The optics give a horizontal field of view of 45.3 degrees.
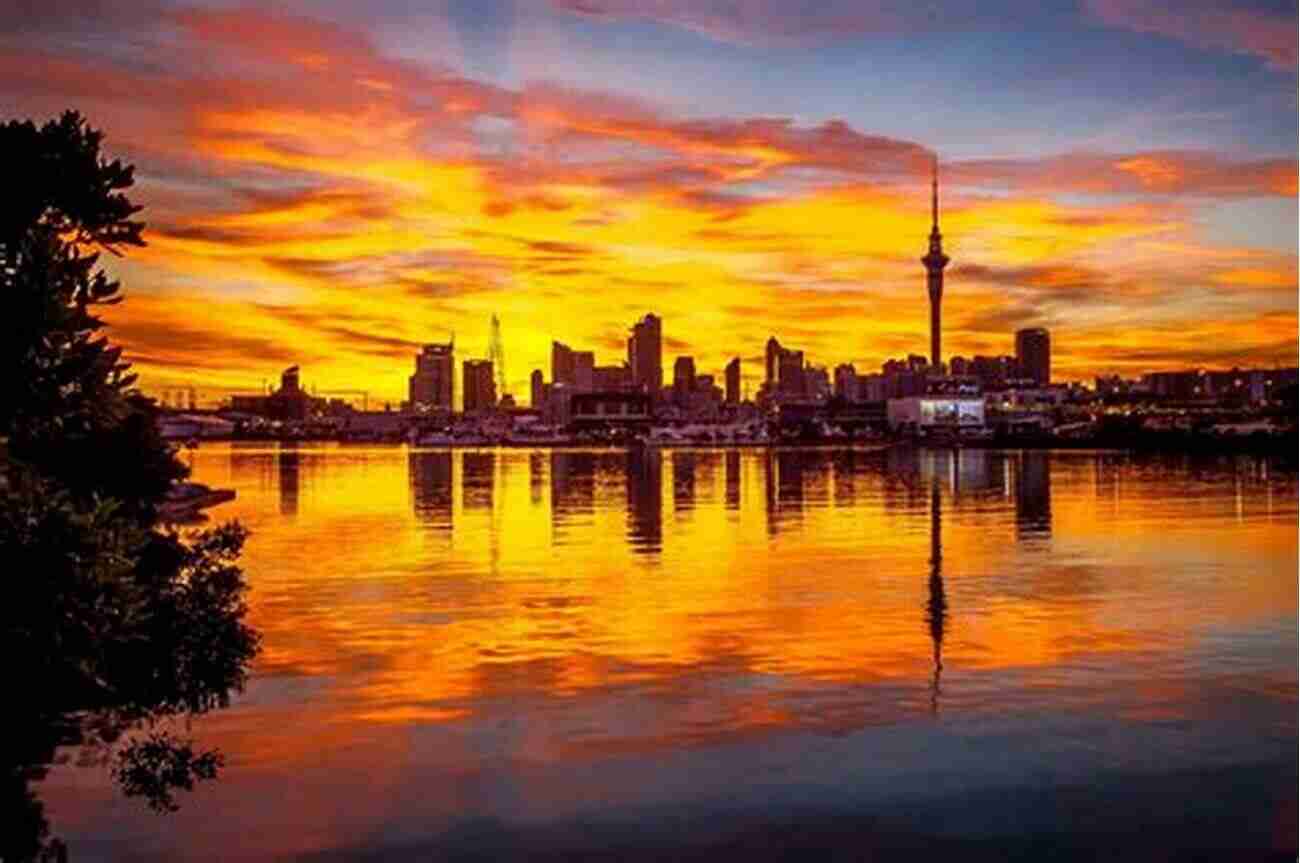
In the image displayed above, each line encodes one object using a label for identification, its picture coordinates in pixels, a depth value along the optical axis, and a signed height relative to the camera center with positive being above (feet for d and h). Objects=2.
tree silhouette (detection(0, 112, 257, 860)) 23.11 -1.57
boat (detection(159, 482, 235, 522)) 103.16 -5.38
